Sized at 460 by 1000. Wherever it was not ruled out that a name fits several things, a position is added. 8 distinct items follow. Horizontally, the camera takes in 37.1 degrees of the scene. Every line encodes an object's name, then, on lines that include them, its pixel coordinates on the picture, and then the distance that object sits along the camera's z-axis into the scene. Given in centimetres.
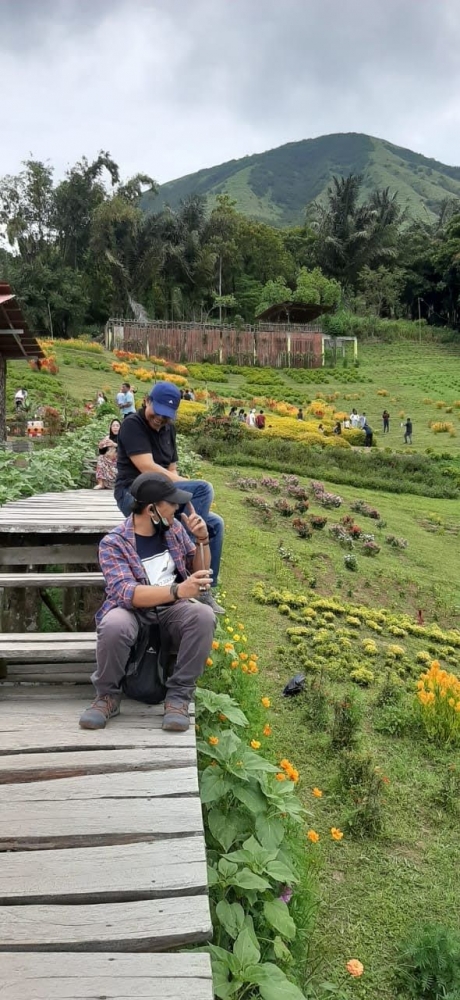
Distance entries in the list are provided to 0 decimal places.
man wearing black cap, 282
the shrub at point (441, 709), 459
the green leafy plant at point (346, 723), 432
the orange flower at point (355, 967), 242
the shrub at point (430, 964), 267
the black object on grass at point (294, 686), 487
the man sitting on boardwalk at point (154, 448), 374
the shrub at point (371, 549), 905
